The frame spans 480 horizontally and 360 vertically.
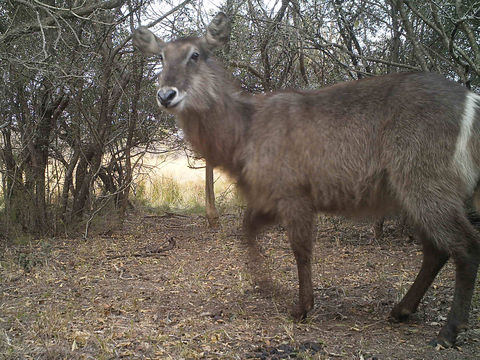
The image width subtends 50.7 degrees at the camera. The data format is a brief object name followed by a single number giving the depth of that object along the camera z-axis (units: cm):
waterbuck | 316
